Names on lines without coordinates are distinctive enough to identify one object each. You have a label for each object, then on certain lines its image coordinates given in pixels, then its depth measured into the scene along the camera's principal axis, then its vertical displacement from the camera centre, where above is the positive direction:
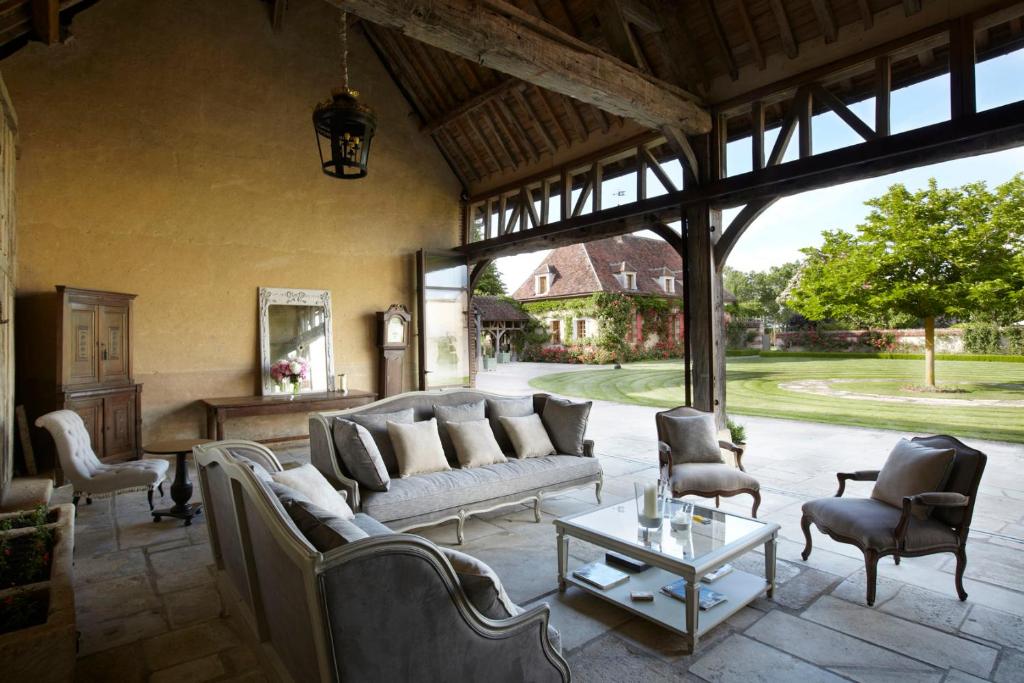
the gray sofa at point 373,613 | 1.49 -0.81
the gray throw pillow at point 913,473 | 3.14 -0.81
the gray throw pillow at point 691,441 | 4.59 -0.84
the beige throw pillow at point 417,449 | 4.16 -0.80
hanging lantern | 3.90 +1.64
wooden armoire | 5.47 -0.12
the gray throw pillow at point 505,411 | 4.93 -0.61
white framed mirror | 7.29 +0.11
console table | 6.47 -0.71
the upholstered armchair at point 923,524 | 3.01 -1.07
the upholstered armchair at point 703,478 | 4.19 -1.06
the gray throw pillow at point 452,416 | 4.62 -0.61
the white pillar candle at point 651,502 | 3.16 -0.93
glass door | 8.69 +0.45
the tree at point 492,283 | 30.02 +3.50
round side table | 4.51 -1.14
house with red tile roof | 19.36 +2.29
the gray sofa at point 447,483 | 3.75 -1.04
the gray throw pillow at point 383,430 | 4.26 -0.66
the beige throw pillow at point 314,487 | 2.81 -0.74
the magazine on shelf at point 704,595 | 2.88 -1.39
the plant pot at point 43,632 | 1.67 -0.90
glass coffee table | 2.67 -1.11
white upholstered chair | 4.27 -0.97
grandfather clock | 8.23 +0.01
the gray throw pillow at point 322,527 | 1.67 -0.58
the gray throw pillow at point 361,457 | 3.80 -0.77
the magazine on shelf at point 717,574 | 3.15 -1.38
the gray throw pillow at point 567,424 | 4.93 -0.73
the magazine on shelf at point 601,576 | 3.09 -1.36
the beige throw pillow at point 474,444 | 4.46 -0.82
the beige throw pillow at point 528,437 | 4.76 -0.82
